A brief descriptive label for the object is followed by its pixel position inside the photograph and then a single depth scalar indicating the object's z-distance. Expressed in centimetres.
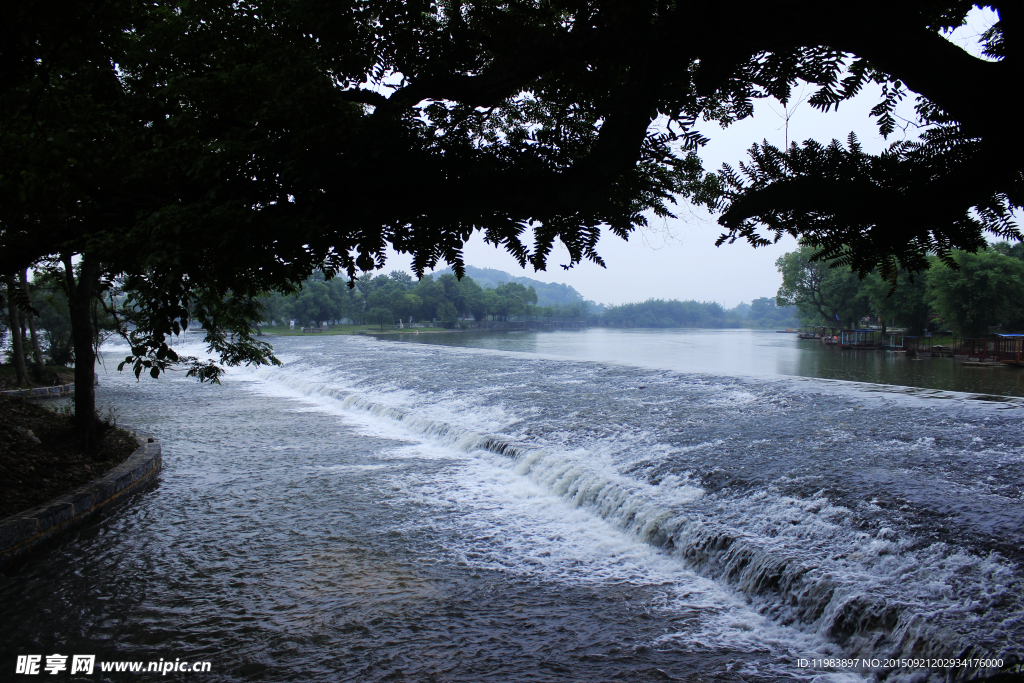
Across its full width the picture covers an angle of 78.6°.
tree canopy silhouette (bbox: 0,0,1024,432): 254
